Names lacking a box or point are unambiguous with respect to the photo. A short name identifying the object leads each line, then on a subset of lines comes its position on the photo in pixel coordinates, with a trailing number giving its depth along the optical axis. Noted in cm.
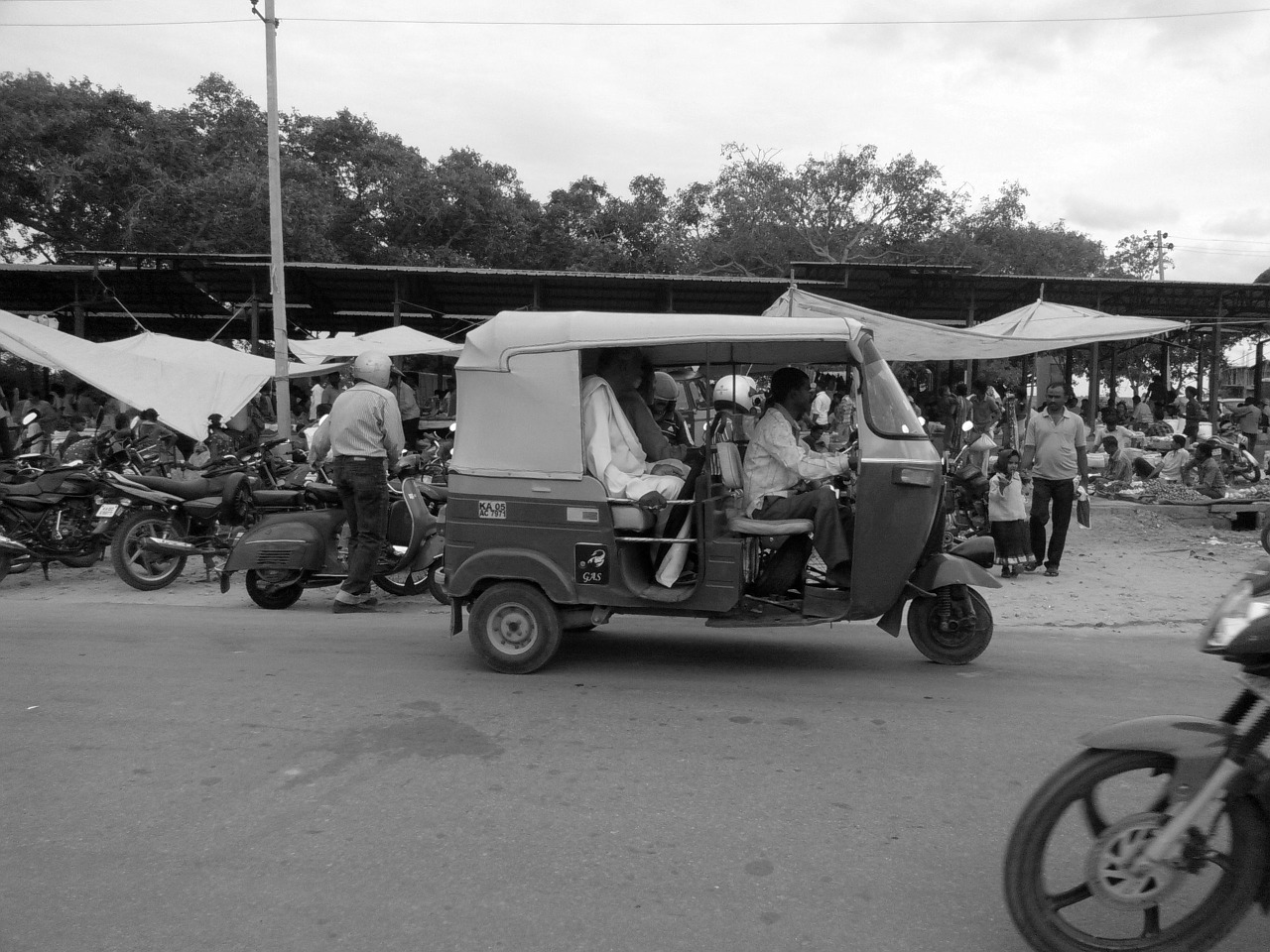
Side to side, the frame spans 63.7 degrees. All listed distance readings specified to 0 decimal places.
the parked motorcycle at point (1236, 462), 1432
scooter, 752
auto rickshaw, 544
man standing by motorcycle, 716
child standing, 890
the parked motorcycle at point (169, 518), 859
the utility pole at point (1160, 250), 4067
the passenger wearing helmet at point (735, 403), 693
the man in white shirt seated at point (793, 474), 558
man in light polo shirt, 892
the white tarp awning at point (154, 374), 1152
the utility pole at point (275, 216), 1547
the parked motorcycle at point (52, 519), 873
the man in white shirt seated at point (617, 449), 565
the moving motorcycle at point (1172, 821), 256
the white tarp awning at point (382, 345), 1630
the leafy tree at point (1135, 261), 3841
